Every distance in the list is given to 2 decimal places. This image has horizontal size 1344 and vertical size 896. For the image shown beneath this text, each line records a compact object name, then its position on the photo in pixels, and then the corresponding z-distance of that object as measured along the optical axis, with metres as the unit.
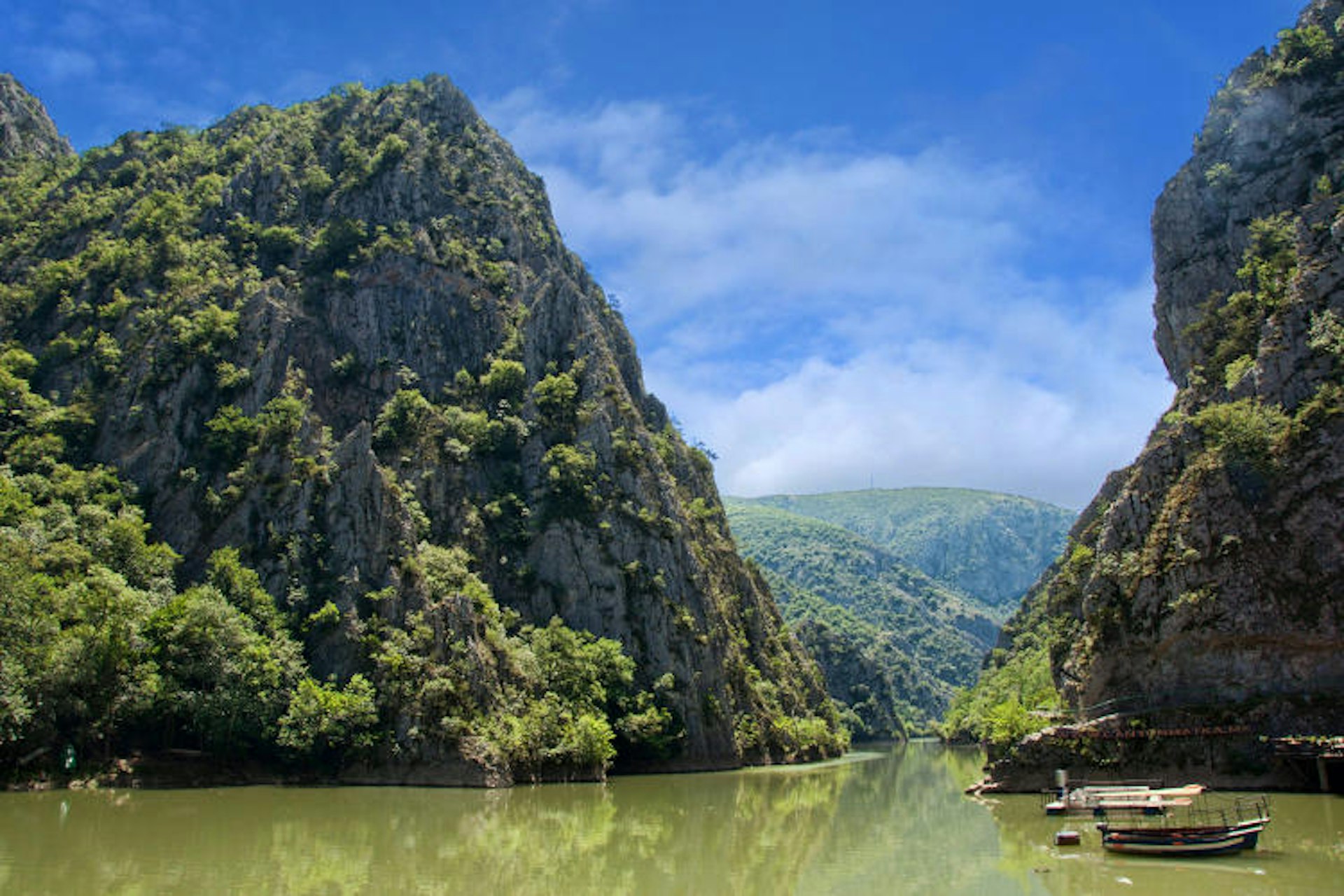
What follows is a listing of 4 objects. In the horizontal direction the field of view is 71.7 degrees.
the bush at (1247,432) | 55.97
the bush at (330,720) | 59.56
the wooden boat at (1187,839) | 28.28
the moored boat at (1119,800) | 34.47
